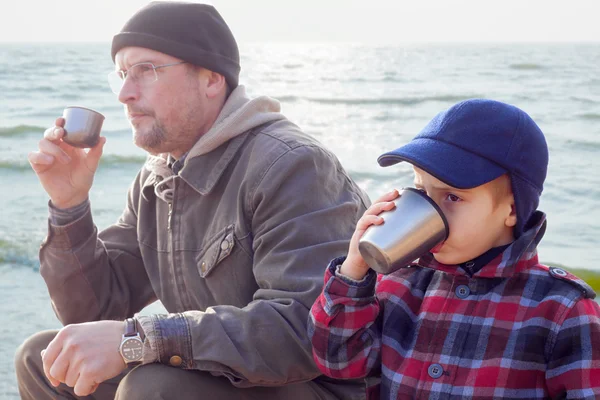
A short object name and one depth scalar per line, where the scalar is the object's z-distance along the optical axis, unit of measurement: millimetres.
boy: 2105
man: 2525
